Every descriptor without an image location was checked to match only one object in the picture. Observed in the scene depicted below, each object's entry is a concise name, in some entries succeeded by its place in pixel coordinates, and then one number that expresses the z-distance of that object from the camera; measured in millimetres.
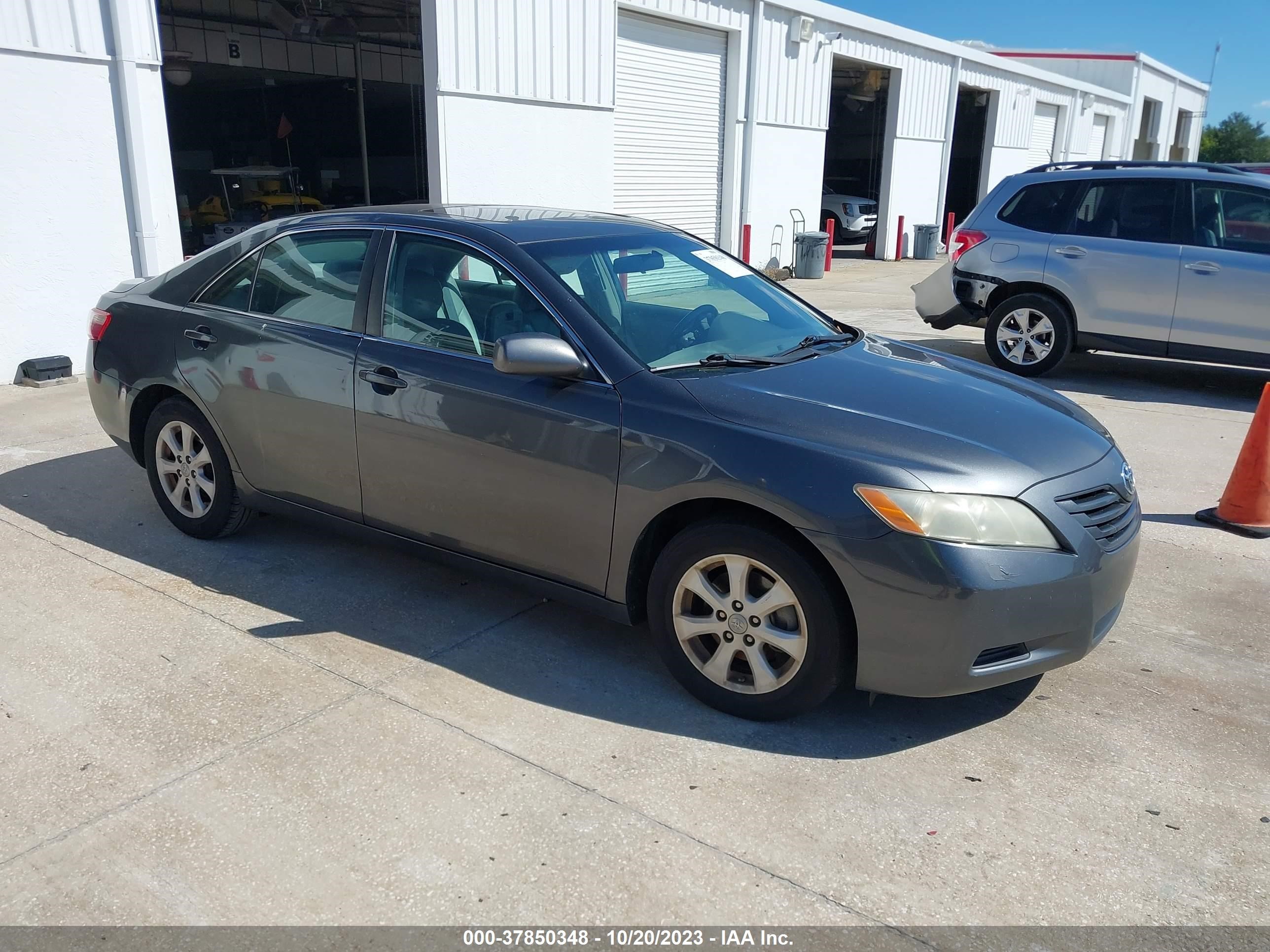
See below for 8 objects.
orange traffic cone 5527
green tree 72625
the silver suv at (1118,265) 8383
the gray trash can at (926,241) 23203
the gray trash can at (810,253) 17938
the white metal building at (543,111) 8578
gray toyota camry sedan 3166
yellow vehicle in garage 18125
